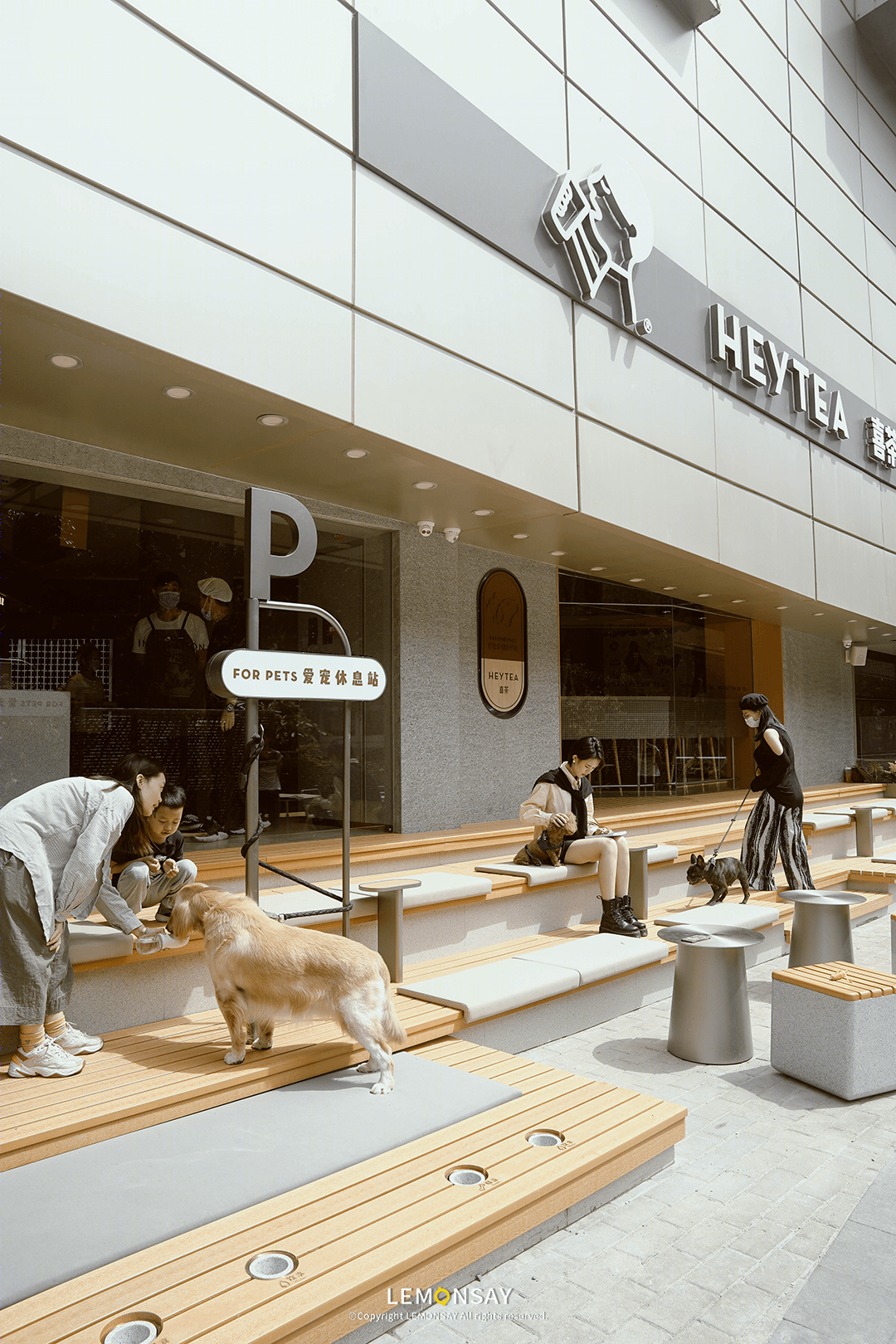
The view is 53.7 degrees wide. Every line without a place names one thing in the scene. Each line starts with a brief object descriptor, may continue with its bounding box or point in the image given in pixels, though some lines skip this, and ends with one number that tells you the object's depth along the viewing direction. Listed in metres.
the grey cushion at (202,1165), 2.56
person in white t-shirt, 6.28
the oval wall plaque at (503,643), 9.23
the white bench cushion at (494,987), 4.59
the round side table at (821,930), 6.11
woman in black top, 7.68
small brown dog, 6.57
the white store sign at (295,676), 3.88
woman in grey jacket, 3.41
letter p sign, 4.22
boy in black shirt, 4.27
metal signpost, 3.92
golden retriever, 3.60
